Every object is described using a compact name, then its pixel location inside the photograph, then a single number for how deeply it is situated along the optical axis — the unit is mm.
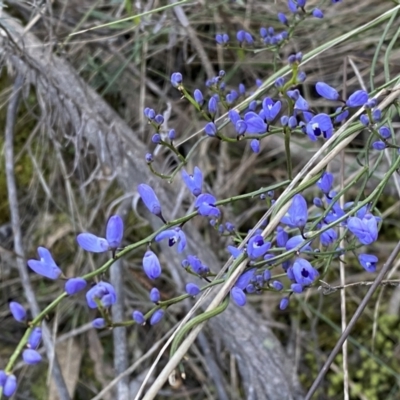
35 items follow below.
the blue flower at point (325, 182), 463
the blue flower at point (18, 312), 428
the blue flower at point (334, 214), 464
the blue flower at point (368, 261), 465
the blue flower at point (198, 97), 467
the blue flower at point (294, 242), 455
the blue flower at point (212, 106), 463
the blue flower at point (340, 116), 473
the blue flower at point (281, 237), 467
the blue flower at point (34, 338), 421
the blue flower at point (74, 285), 417
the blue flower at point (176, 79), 465
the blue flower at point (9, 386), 416
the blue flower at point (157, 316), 441
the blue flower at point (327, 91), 467
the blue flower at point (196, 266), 449
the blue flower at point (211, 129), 458
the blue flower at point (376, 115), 453
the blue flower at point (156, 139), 457
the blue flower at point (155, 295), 444
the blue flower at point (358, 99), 457
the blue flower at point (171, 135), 465
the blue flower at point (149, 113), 458
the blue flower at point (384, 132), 461
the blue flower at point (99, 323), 436
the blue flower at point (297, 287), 447
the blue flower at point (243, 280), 444
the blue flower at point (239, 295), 437
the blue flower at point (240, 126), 455
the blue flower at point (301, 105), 456
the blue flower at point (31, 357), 419
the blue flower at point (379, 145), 465
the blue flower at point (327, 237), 467
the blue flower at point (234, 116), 458
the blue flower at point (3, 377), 418
